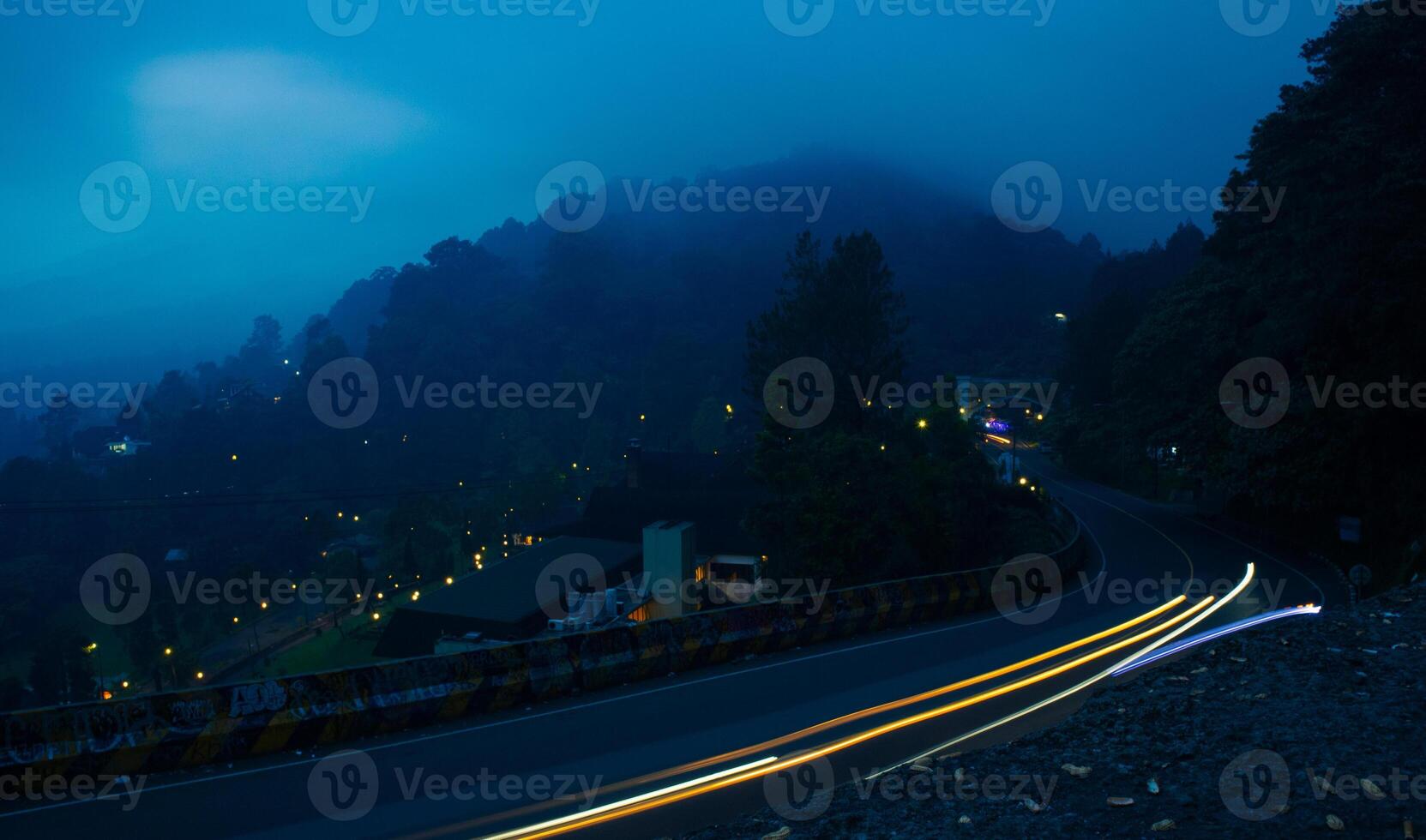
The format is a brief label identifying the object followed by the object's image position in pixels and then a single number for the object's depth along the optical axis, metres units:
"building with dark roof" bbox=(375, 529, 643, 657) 26.75
